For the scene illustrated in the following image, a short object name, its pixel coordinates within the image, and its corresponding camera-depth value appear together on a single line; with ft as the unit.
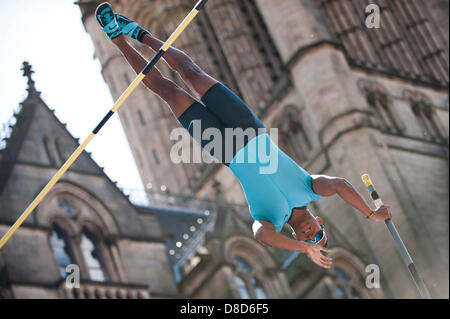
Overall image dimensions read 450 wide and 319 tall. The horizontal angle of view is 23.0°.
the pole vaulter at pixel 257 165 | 29.86
